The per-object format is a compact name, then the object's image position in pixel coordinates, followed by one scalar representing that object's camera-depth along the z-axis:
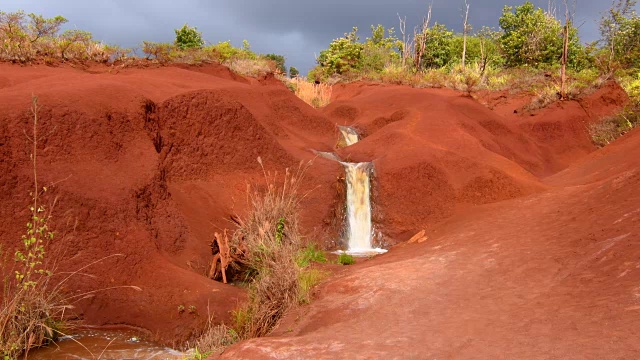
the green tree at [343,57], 26.77
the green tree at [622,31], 25.03
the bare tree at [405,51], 29.31
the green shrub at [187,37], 26.20
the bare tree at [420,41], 27.73
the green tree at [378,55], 28.11
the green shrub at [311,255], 7.81
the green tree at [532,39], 28.94
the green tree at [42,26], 13.84
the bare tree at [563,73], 19.78
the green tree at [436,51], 32.50
